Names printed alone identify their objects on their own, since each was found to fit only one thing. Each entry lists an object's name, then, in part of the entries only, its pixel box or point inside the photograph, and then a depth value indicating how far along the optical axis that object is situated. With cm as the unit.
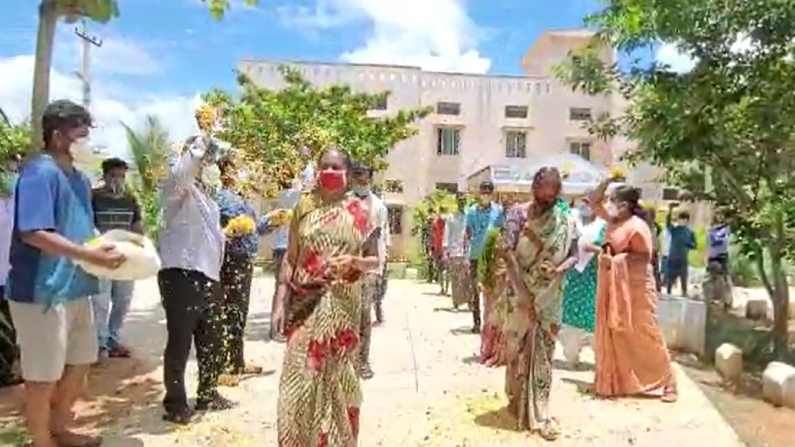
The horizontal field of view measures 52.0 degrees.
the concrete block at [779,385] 630
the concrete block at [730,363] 729
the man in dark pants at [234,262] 552
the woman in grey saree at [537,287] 497
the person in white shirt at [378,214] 600
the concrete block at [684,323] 858
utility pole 2237
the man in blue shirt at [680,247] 1344
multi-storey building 3119
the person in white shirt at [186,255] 466
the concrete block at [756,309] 1210
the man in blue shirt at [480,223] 877
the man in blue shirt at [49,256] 371
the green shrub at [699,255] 1920
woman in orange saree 598
